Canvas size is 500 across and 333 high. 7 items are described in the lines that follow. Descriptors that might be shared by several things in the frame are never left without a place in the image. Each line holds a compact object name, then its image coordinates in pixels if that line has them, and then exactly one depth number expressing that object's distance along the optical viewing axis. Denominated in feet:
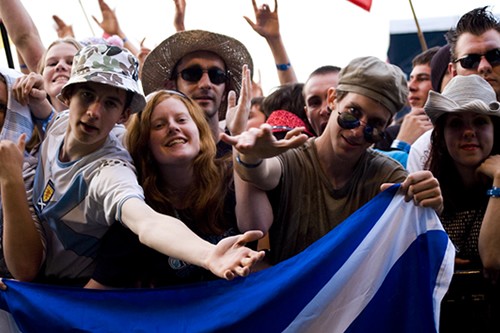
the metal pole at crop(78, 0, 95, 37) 25.55
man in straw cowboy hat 13.70
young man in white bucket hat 10.82
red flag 19.89
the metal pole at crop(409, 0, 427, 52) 18.52
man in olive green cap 10.81
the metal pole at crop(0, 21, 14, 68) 15.83
